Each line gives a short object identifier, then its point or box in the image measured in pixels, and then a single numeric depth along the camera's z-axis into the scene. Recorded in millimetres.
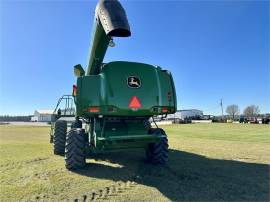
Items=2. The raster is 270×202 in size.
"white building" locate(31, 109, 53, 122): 67278
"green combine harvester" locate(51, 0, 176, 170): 5025
